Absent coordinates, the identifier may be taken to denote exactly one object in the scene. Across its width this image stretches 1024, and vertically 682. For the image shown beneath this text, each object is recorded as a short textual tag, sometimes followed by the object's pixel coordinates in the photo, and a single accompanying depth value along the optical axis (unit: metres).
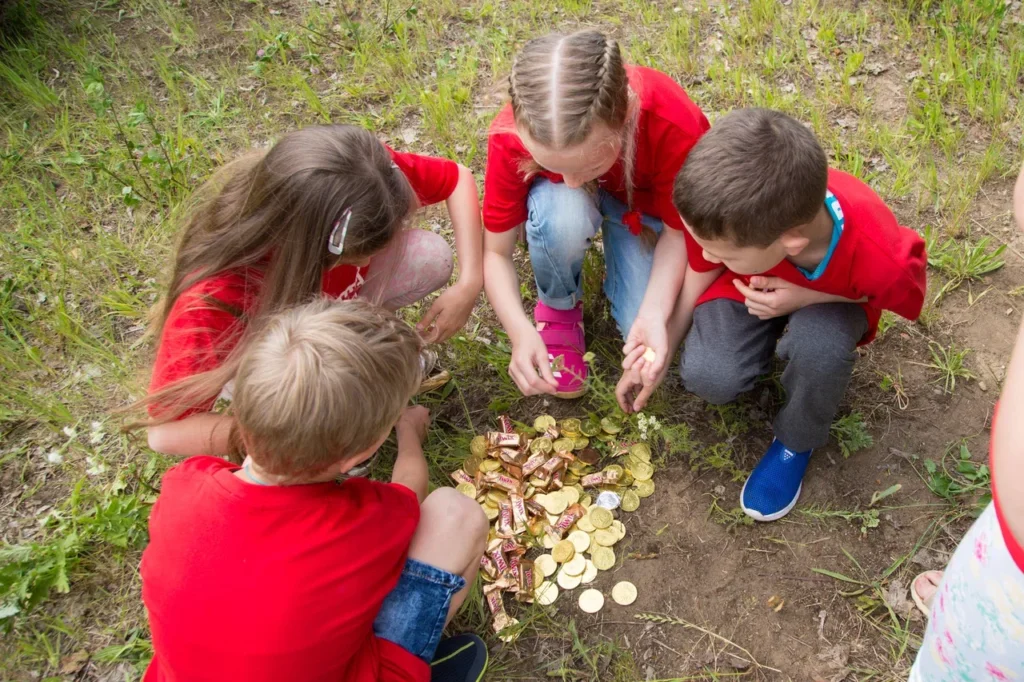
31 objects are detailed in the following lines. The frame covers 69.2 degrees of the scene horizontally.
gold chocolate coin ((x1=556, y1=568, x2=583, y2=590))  2.11
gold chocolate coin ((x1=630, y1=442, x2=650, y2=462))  2.30
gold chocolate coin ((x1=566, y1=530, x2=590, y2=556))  2.16
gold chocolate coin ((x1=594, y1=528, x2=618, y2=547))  2.15
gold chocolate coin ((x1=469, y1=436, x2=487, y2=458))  2.37
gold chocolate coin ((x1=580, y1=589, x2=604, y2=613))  2.06
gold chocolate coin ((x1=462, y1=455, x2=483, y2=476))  2.33
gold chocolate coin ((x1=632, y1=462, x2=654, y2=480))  2.27
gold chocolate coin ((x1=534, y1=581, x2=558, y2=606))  2.08
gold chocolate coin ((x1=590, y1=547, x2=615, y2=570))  2.12
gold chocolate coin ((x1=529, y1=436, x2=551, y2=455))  2.35
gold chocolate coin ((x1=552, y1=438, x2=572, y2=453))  2.35
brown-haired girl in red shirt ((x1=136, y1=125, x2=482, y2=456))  1.80
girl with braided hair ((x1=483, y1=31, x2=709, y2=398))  1.86
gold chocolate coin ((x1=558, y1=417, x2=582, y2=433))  2.39
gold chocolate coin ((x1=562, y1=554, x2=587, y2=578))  2.12
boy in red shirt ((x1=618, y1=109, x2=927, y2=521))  1.75
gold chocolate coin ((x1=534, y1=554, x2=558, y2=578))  2.13
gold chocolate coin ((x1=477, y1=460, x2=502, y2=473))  2.33
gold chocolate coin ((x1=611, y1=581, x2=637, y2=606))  2.07
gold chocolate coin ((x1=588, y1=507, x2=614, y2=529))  2.18
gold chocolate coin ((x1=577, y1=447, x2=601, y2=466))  2.33
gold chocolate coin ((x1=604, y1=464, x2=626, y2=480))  2.26
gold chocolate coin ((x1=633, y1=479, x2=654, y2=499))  2.25
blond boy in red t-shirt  1.49
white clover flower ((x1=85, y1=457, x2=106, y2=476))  2.48
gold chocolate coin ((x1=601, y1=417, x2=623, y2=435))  2.36
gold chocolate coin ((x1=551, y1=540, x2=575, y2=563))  2.13
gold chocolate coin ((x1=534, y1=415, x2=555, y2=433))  2.42
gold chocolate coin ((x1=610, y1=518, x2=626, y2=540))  2.17
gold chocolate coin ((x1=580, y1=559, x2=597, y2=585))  2.11
